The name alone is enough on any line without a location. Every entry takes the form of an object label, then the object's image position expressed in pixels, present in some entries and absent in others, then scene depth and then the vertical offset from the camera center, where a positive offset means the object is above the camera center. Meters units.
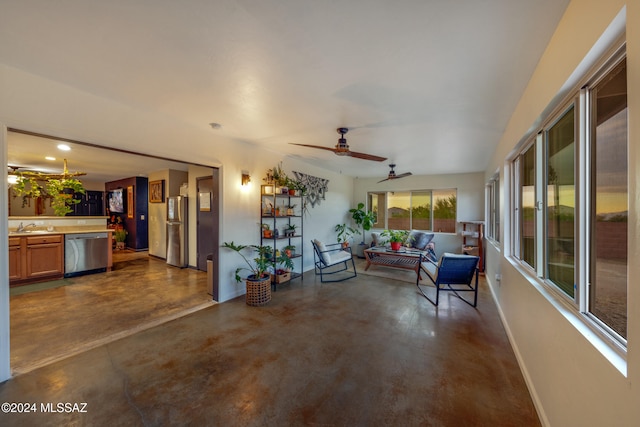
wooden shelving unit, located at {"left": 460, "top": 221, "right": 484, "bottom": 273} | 5.50 -0.64
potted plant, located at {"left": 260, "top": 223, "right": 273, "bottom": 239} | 4.32 -0.35
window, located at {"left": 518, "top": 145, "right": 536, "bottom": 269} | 2.27 +0.06
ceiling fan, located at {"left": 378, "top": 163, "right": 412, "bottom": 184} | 5.29 +0.87
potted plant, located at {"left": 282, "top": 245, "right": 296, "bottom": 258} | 4.41 -0.70
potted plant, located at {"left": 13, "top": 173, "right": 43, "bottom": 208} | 3.97 +0.47
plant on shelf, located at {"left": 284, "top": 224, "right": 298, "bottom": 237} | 4.81 -0.35
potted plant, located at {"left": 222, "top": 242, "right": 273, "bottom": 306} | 3.54 -0.96
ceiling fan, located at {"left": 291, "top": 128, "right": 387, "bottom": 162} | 2.98 +0.77
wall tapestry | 5.37 +0.63
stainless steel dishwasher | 4.76 -0.82
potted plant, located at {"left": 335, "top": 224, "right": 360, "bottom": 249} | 6.77 -0.56
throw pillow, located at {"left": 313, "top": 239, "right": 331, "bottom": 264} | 4.68 -0.79
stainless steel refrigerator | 5.61 -0.48
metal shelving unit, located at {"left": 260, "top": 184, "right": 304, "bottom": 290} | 4.28 -0.14
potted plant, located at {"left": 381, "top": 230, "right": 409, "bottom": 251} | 5.66 -0.61
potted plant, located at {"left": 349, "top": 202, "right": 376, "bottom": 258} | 7.24 -0.20
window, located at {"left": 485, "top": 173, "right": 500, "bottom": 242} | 4.27 +0.09
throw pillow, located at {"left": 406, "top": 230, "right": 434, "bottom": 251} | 6.08 -0.68
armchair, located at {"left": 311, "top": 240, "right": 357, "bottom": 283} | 4.71 -0.95
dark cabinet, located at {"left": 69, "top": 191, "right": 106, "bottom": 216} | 8.34 +0.26
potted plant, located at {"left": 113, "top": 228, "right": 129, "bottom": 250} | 7.76 -0.77
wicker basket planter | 3.54 -1.16
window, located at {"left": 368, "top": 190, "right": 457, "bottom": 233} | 6.69 +0.09
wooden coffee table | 5.16 -1.01
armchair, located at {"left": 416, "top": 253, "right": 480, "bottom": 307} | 3.46 -0.83
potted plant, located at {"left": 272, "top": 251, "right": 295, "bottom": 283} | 4.19 -1.03
